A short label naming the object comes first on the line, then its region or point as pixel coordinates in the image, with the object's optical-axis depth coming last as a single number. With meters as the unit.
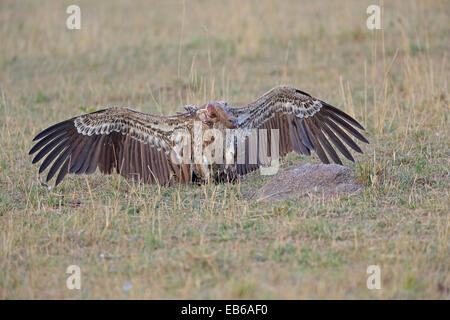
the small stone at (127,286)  10.48
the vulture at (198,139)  15.65
